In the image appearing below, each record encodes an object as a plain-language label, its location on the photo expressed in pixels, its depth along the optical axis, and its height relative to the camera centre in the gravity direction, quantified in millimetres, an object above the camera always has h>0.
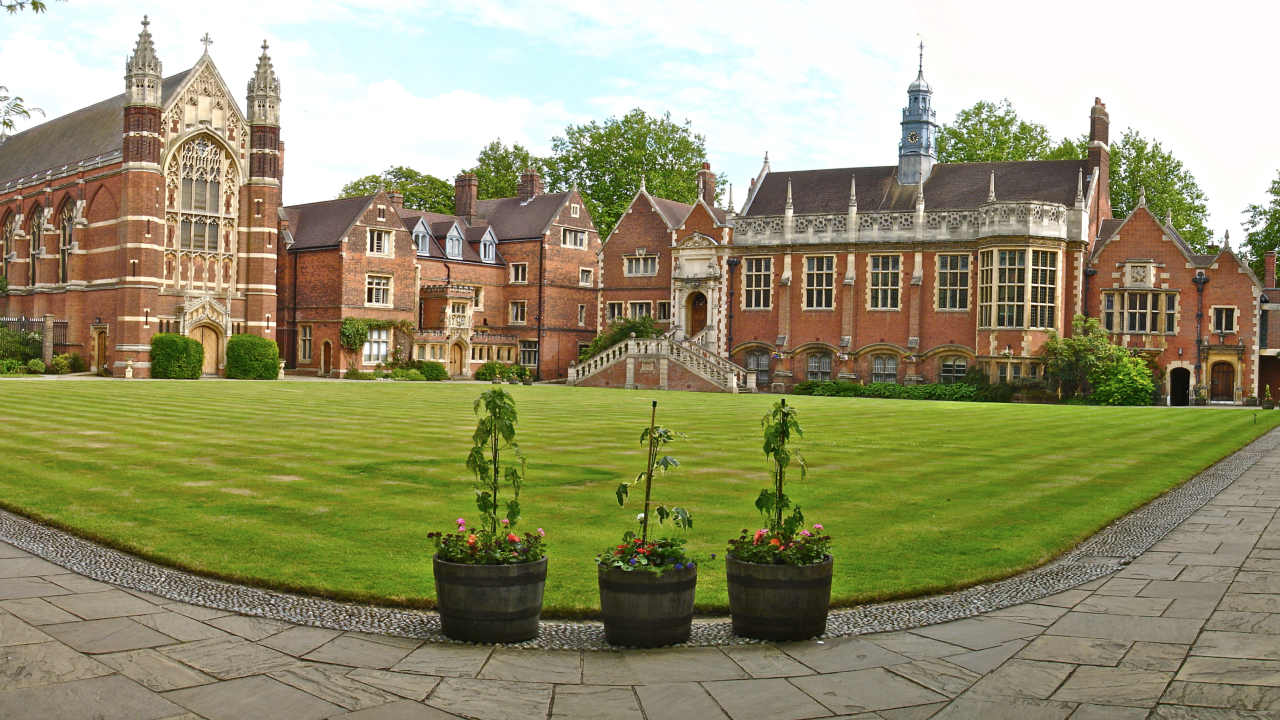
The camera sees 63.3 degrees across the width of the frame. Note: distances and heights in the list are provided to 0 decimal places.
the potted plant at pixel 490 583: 7133 -1619
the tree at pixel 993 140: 65938 +14236
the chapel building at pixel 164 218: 50312 +6276
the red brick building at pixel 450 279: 54594 +3836
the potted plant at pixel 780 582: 7324 -1605
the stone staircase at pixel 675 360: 46562 -330
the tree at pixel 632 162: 71750 +13254
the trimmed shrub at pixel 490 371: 55719 -1210
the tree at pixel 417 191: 76125 +11669
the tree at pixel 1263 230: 61269 +8249
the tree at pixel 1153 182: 62469 +11109
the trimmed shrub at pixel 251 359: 50031 -762
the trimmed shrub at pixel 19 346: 52000 -402
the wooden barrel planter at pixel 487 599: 7129 -1729
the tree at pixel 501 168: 77375 +13625
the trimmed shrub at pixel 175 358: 48750 -779
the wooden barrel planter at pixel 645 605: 7082 -1734
